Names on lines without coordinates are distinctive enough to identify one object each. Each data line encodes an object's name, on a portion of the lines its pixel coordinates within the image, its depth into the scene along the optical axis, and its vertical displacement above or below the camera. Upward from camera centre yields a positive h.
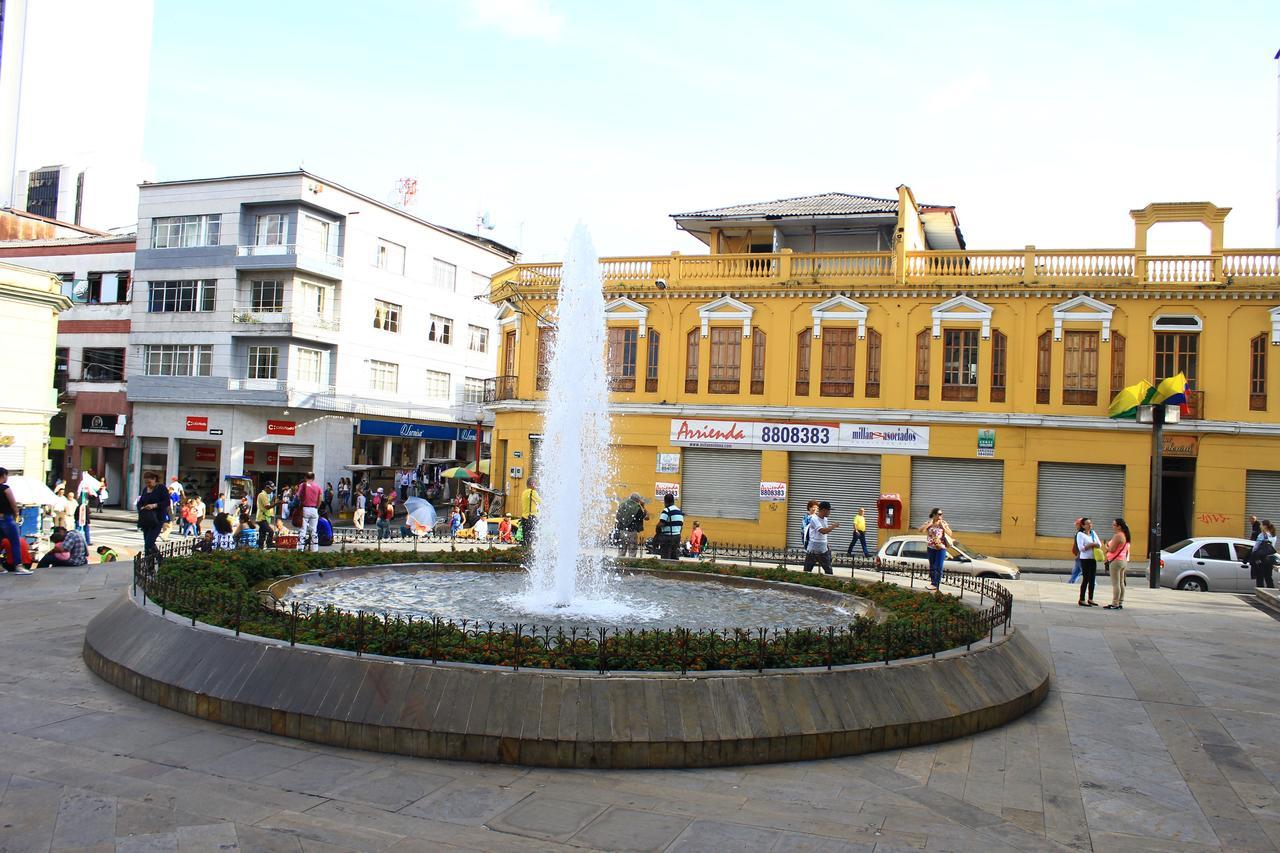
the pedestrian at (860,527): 25.59 -1.36
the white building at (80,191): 64.81 +16.95
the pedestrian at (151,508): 16.03 -1.10
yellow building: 28.80 +3.11
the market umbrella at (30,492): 21.23 -1.25
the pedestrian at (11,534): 16.50 -1.71
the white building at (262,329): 39.97 +4.98
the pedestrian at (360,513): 31.50 -2.01
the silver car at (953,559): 22.97 -1.91
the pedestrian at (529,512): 19.35 -1.16
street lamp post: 22.45 +0.60
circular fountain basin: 11.71 -1.87
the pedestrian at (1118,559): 17.14 -1.28
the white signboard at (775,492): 31.22 -0.67
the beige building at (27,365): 31.36 +2.33
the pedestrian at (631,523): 18.48 -1.28
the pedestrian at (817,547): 17.58 -1.34
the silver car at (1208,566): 22.38 -1.73
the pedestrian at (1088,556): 17.72 -1.28
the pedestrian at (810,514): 17.98 -0.78
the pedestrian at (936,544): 17.97 -1.22
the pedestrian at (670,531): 18.52 -1.25
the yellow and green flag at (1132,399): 28.41 +2.63
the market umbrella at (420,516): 21.05 -1.32
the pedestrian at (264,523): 19.10 -1.81
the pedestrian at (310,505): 21.12 -1.22
